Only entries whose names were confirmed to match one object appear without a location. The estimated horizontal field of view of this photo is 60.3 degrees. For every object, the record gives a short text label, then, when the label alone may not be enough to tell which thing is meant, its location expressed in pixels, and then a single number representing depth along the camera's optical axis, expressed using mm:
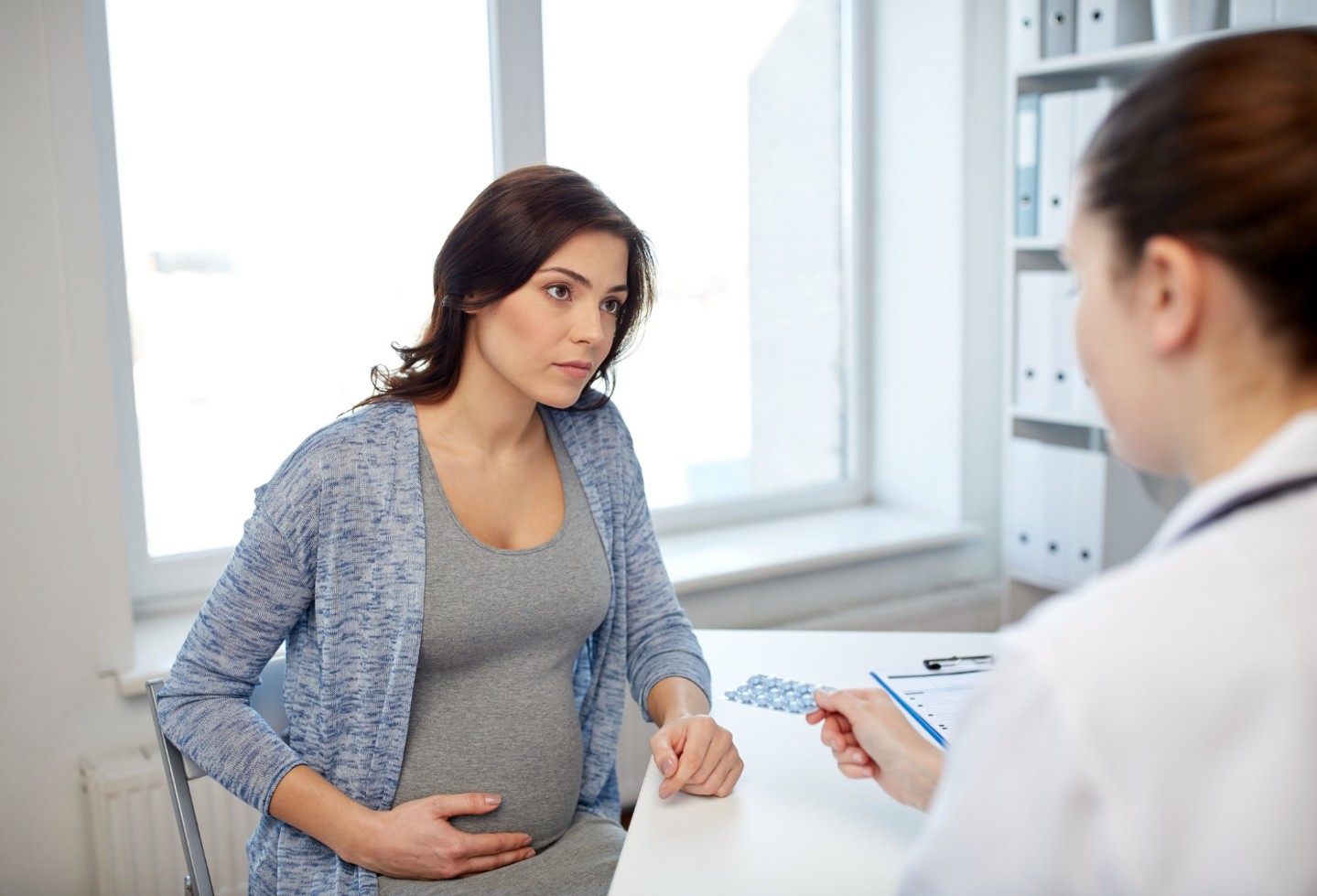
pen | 1545
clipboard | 1325
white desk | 1060
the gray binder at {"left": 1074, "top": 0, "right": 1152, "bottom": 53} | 2482
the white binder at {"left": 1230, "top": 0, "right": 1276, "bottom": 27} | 2205
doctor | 552
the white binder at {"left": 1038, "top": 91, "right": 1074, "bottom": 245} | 2533
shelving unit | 2564
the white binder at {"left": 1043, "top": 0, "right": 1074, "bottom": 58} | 2584
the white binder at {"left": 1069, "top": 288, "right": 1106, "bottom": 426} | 2574
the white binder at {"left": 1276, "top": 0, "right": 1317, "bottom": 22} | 2150
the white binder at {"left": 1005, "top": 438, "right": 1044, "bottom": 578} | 2773
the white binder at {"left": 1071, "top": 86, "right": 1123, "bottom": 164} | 2436
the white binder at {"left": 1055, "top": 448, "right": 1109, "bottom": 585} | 2600
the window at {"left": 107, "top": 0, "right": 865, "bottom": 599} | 2271
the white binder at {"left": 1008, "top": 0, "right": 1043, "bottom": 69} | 2619
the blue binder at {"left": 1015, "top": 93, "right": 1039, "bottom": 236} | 2621
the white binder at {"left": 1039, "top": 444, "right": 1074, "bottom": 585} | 2693
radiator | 1975
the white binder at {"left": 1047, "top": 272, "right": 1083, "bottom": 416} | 2594
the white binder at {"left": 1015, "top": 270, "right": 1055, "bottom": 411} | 2648
